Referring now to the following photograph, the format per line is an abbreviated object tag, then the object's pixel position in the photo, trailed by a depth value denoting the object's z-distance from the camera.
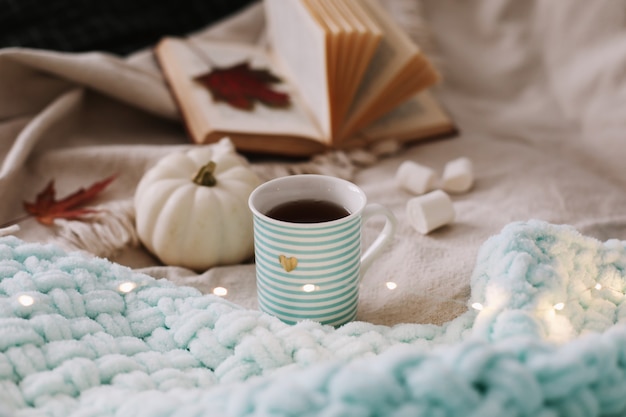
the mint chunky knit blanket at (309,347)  0.46
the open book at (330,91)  1.05
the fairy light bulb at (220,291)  0.73
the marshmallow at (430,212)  0.88
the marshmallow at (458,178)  1.01
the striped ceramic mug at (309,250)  0.65
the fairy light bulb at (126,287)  0.69
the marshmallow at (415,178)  0.99
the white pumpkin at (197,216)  0.83
